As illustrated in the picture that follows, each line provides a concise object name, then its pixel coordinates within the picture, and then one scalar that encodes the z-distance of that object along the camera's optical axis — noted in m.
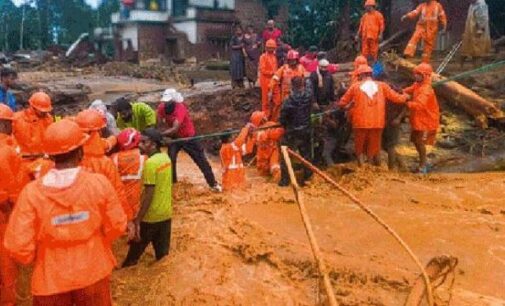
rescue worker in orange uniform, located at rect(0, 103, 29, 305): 4.22
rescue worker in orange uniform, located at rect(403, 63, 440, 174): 7.88
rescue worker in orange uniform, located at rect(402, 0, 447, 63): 11.05
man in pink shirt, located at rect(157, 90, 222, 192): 7.54
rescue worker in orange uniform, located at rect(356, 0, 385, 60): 11.55
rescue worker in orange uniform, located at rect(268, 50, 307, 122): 8.78
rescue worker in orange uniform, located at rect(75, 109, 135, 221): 4.54
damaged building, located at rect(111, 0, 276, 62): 28.19
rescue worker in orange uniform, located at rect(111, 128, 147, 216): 4.88
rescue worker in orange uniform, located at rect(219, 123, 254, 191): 8.13
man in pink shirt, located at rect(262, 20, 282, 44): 13.28
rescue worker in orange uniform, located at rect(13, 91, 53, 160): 6.29
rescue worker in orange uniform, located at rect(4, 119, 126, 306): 3.15
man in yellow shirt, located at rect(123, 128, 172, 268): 4.53
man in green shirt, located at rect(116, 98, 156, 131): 6.70
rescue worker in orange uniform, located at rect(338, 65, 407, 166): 7.83
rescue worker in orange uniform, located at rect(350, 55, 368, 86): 8.25
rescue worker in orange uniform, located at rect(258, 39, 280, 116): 11.31
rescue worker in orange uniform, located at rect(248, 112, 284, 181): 8.57
